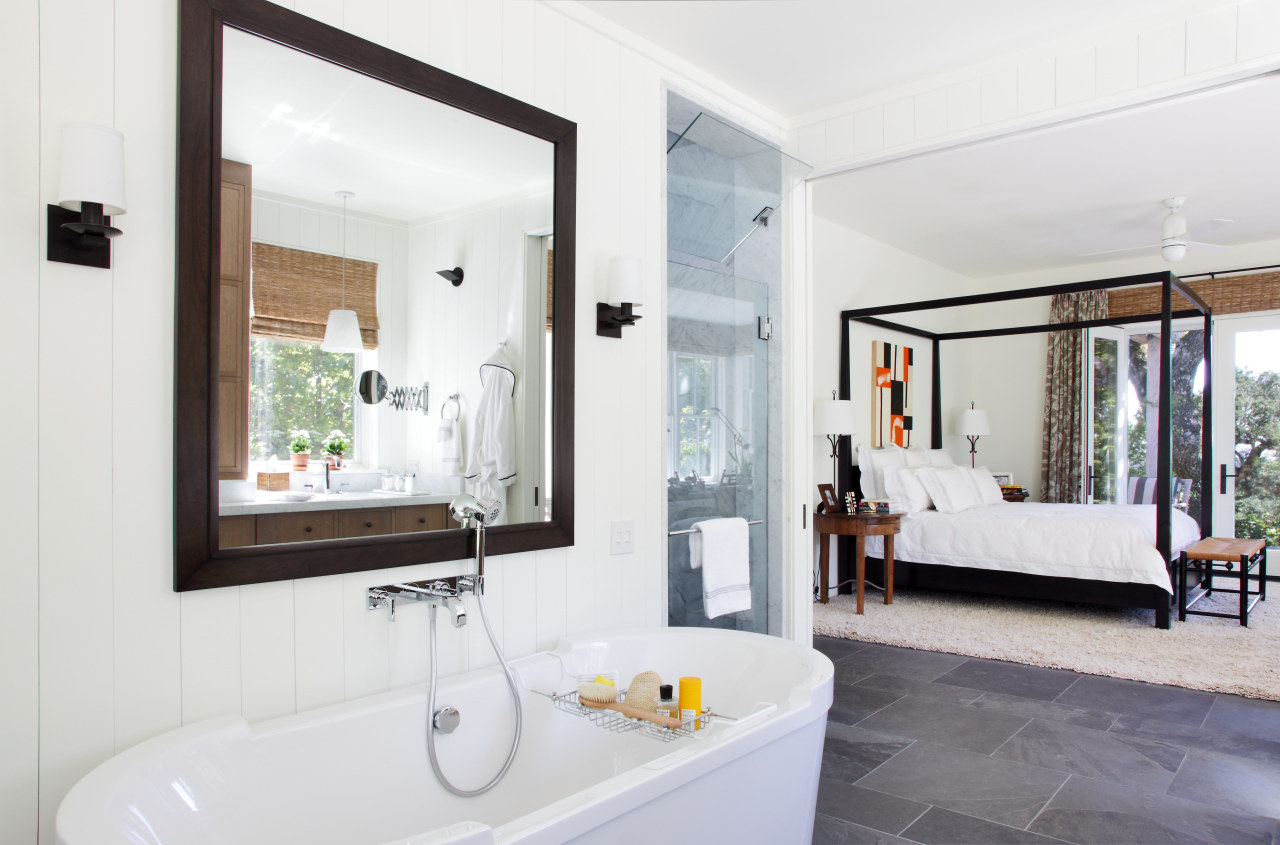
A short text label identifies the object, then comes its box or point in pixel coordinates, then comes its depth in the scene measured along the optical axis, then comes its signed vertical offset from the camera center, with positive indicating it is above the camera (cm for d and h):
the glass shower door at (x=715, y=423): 302 +1
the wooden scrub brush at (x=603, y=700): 193 -68
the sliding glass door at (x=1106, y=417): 718 +9
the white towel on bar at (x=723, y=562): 307 -53
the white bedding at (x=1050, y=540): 477 -72
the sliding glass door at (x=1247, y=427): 648 +1
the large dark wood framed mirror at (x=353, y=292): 173 +34
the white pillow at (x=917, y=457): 627 -24
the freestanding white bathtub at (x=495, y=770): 139 -71
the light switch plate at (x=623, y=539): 270 -38
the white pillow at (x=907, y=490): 573 -45
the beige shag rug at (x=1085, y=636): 390 -120
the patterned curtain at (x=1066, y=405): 724 +20
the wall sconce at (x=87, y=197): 150 +43
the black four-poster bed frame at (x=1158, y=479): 473 -35
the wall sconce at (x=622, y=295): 258 +42
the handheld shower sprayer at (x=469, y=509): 221 -23
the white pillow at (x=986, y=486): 623 -47
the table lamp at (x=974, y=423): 733 +4
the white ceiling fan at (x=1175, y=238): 527 +128
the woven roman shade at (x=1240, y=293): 642 +109
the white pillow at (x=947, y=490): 570 -45
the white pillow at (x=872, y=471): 593 -33
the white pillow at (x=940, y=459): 660 -26
